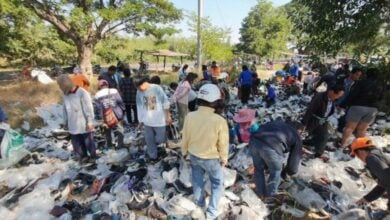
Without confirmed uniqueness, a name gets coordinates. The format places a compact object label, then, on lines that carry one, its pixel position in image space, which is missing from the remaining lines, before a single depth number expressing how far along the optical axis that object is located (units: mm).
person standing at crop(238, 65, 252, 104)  9930
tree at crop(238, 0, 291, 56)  37531
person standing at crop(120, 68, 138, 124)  6747
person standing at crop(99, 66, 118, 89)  6469
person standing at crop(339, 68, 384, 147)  5043
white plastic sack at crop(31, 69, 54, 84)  12191
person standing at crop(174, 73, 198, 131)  6055
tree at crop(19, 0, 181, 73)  13264
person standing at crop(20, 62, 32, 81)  14317
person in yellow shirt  3090
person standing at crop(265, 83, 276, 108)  9777
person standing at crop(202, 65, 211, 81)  9865
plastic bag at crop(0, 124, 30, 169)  4750
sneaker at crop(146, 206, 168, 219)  3574
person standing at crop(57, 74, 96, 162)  4352
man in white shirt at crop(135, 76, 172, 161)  4590
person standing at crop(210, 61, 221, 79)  9997
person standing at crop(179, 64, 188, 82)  11453
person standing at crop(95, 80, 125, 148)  5113
